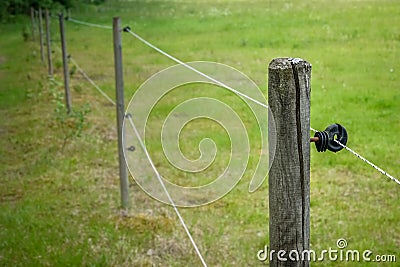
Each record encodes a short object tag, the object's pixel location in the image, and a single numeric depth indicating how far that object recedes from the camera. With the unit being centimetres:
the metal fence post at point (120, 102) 411
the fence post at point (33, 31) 1437
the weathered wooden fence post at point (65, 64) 686
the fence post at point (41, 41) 1060
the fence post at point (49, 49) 893
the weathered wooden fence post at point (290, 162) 147
